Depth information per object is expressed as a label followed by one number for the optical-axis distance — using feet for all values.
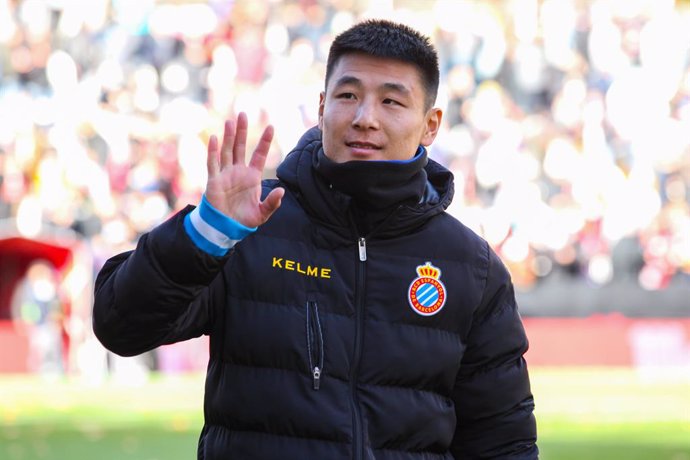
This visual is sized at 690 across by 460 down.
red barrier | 125.70
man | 20.06
